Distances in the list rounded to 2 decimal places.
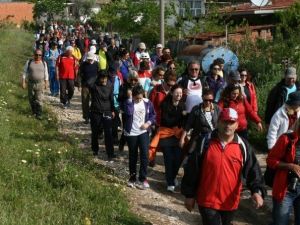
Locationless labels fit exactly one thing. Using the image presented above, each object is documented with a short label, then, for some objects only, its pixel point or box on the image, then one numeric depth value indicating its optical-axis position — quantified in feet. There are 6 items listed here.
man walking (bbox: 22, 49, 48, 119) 42.09
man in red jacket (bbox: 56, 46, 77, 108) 50.01
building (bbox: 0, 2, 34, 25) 208.33
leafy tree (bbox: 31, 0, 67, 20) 177.92
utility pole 59.41
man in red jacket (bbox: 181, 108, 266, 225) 16.49
